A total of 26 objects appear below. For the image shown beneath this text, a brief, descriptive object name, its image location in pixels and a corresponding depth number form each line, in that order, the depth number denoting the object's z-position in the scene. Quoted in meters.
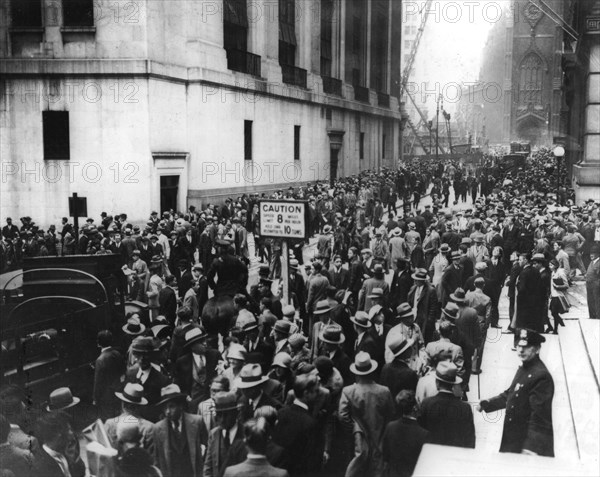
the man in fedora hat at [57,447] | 5.85
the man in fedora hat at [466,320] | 9.40
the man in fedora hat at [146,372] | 6.82
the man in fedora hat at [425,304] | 10.76
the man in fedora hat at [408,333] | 8.69
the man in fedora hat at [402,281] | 12.02
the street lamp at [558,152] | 24.18
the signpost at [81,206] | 23.59
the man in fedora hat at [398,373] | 7.20
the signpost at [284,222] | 10.12
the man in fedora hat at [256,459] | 4.77
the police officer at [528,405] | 6.45
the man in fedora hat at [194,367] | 7.92
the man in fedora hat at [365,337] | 8.49
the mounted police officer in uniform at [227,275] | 11.01
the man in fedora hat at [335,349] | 7.60
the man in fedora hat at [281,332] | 8.13
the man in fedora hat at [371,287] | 11.12
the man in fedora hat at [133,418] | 5.85
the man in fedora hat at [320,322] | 9.02
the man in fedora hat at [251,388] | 6.44
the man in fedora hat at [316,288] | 11.38
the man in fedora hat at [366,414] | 6.33
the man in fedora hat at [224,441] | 5.68
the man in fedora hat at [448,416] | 6.07
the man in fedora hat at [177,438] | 5.89
